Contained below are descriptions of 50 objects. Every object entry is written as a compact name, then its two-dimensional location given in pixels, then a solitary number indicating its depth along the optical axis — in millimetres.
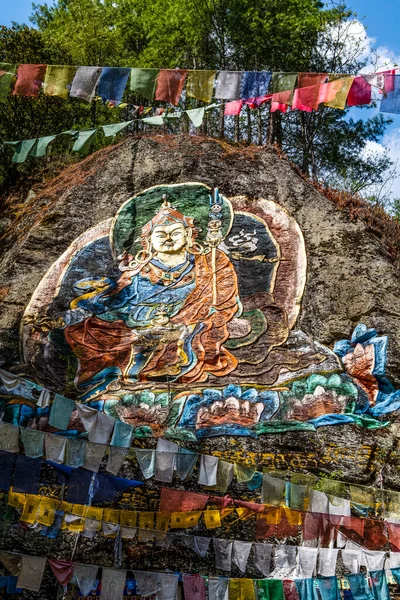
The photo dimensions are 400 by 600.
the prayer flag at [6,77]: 10195
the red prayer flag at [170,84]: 10195
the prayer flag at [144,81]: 10188
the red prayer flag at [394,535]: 7625
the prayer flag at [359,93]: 9320
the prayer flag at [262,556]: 7488
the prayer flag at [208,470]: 7684
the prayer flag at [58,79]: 10258
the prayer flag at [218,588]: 7133
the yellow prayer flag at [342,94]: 9445
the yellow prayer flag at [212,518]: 7676
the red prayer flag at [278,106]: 10305
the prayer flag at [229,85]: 10141
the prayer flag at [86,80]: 10203
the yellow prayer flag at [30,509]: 7629
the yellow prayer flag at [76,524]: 8164
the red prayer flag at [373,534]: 7691
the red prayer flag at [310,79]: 9734
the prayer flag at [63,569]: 7195
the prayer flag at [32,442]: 7398
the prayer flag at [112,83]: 10234
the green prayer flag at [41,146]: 11160
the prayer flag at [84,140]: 10953
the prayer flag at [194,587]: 7203
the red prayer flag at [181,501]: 7703
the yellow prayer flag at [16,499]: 7660
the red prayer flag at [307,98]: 9781
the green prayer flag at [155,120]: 10767
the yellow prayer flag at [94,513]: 7852
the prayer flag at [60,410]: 7328
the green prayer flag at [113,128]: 10820
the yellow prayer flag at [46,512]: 7723
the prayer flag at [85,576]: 7203
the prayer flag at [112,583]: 7160
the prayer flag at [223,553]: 7488
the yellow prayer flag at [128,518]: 7809
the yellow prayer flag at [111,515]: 7814
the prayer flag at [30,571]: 7203
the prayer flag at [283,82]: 9992
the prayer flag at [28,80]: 10268
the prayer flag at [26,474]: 7359
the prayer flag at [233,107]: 10305
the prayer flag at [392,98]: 8781
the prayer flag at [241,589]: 7066
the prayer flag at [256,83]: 10102
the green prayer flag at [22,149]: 11195
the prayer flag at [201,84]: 10055
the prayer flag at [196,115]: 10320
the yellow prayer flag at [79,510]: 7933
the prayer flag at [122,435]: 7629
